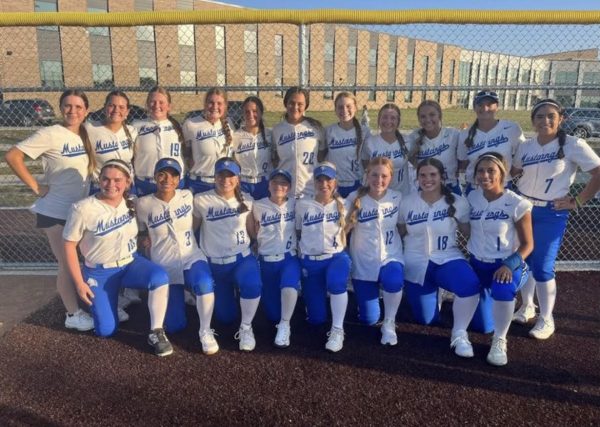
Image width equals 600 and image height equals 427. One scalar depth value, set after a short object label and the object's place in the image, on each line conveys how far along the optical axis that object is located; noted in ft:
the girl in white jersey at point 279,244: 12.44
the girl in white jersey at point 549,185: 12.07
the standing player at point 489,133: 13.12
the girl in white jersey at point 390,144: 13.58
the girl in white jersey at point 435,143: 13.57
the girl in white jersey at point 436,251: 11.84
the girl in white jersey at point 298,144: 13.80
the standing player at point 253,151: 13.84
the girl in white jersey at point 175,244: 12.07
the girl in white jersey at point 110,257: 11.71
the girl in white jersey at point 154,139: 13.34
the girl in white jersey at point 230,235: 12.30
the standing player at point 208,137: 13.64
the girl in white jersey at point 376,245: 12.41
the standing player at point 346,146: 13.93
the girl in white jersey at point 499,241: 11.24
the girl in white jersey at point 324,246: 12.32
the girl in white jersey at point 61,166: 12.19
